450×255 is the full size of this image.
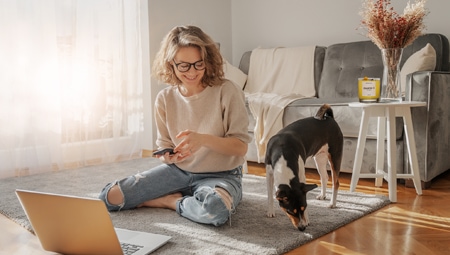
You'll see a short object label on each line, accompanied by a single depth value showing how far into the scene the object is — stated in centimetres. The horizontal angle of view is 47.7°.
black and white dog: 174
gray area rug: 165
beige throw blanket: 317
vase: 244
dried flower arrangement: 239
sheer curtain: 305
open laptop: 133
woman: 185
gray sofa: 249
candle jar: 240
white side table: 231
